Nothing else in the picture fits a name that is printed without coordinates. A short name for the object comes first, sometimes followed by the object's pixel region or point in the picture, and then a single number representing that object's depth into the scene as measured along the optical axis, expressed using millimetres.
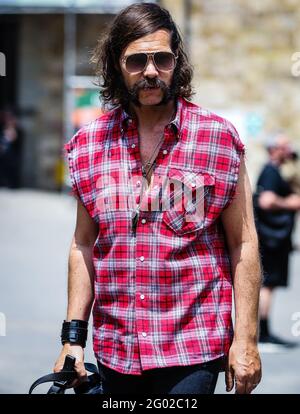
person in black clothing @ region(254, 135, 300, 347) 10640
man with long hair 4189
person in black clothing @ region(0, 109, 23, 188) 27821
